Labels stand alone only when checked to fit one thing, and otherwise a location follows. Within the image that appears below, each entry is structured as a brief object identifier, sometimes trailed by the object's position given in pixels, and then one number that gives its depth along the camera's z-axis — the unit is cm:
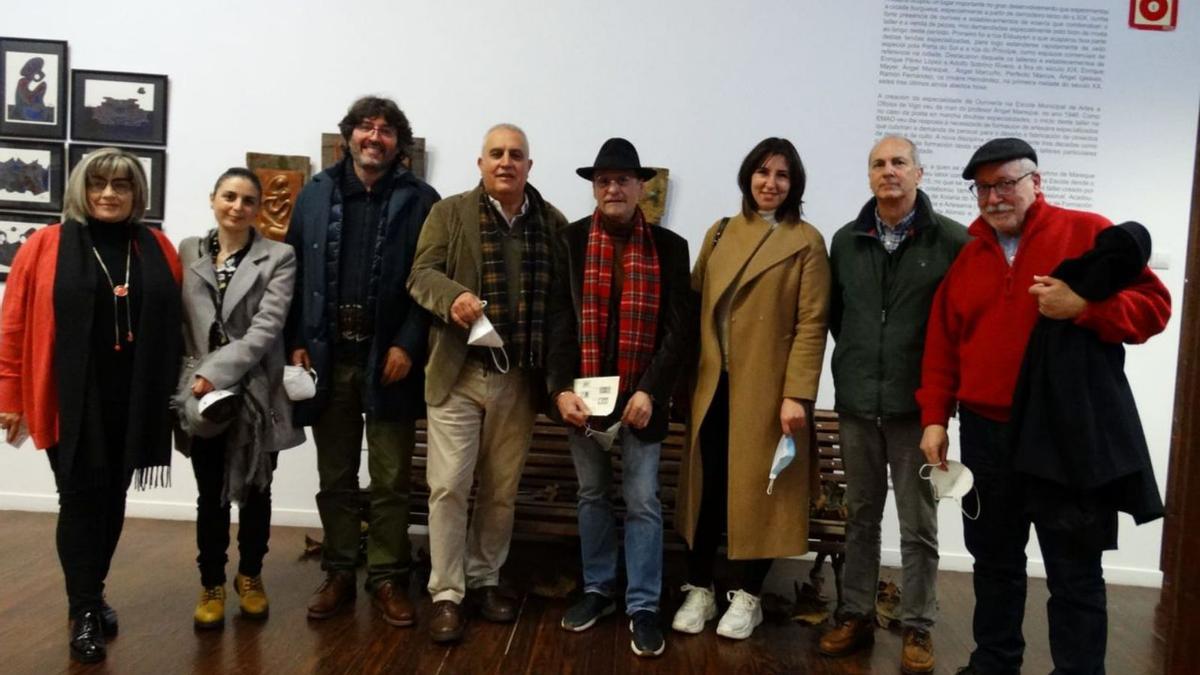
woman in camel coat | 246
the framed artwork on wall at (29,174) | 369
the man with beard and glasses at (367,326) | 255
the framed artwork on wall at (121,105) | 364
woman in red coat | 222
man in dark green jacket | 236
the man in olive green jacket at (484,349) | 249
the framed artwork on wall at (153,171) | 366
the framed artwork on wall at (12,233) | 372
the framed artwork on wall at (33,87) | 363
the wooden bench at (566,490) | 306
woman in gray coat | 240
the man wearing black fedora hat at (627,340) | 244
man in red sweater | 194
